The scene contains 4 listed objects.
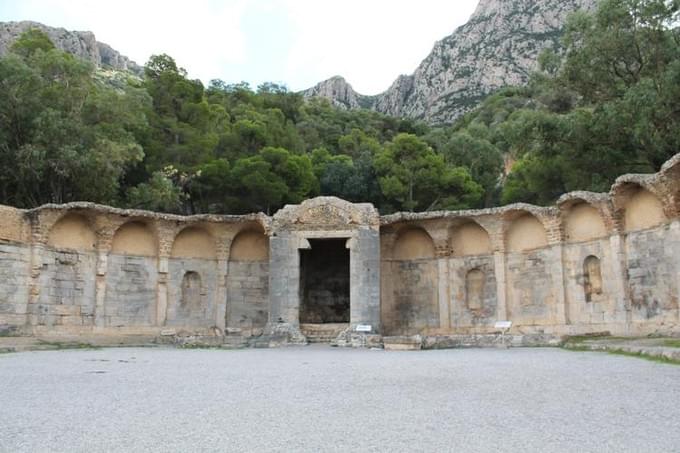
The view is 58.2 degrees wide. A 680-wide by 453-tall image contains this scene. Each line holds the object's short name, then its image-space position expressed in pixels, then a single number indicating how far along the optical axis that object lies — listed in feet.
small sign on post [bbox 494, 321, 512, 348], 57.11
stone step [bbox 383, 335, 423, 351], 56.67
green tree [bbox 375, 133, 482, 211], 120.06
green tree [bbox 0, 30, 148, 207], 75.25
